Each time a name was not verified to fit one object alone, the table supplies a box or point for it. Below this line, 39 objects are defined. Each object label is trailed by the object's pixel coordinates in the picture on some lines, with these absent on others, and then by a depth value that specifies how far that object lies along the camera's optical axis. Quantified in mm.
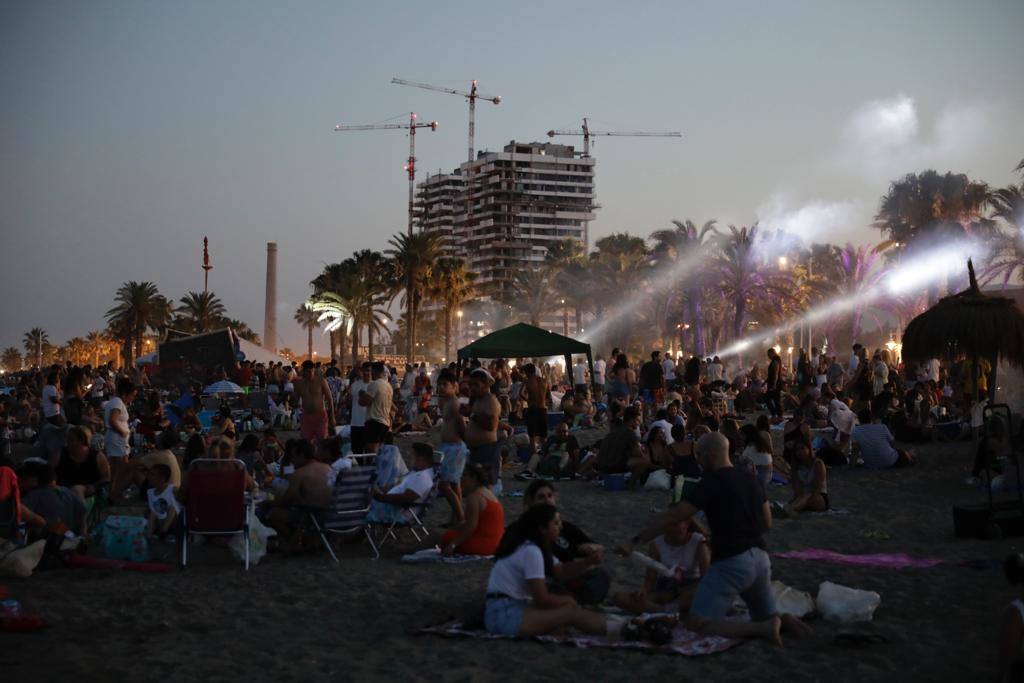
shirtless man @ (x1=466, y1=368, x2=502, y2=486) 10460
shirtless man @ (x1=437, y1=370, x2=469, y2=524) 10188
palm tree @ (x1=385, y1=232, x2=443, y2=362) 57750
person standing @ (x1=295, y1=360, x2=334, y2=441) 12656
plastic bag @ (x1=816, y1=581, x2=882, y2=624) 6621
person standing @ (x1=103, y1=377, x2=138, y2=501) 11102
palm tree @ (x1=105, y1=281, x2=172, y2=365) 82312
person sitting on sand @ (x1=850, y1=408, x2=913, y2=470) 14977
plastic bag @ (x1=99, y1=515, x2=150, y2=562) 8773
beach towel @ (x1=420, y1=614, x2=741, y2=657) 5961
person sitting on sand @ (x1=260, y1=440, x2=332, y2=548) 8836
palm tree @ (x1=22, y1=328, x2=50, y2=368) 162562
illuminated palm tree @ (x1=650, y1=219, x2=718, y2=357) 56344
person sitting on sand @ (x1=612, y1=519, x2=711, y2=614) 6797
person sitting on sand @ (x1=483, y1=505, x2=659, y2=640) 6246
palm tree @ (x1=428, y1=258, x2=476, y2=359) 66938
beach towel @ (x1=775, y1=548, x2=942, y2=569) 8430
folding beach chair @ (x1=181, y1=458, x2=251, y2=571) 8344
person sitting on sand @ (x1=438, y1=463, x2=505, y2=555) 8562
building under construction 176250
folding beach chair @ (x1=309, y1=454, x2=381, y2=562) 8836
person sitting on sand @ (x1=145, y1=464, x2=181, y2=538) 9055
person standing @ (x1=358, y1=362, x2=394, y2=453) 12406
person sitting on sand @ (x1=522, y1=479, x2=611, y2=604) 6762
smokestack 100750
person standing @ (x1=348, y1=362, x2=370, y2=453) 12711
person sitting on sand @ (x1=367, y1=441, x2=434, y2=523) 9188
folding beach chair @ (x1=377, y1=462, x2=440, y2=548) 9422
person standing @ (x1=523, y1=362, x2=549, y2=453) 16516
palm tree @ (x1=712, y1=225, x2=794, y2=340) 51781
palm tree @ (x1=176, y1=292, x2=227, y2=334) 87312
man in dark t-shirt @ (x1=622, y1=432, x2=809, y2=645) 5961
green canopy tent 23688
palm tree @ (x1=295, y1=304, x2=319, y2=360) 136625
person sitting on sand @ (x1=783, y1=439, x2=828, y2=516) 11164
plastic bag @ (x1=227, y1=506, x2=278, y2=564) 8688
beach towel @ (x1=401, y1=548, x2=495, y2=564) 8688
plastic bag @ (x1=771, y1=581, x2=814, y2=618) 6656
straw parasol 14625
